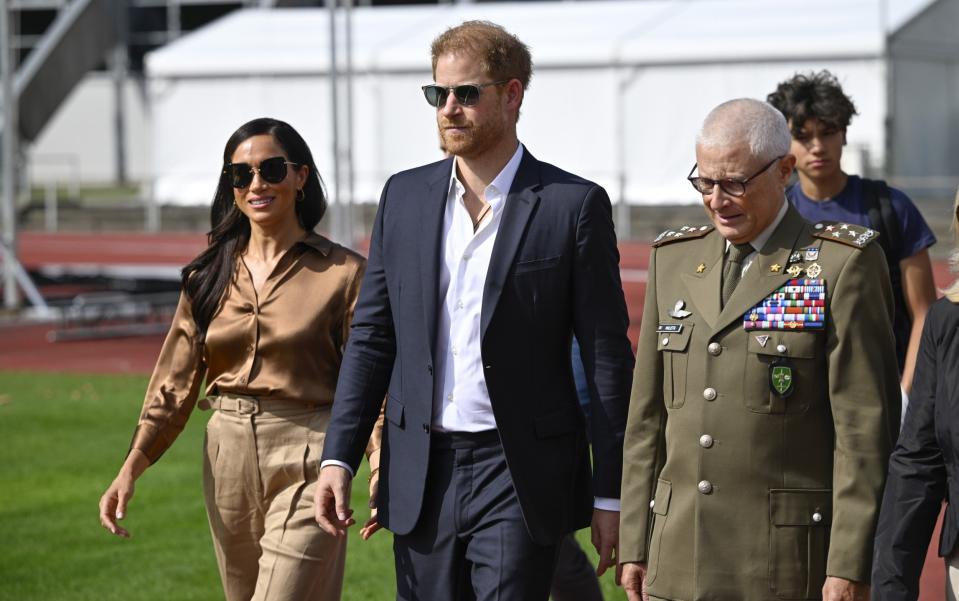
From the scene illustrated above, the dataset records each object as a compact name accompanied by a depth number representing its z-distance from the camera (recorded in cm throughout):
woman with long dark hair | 954
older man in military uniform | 707
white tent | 5684
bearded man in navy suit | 803
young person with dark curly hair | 1102
